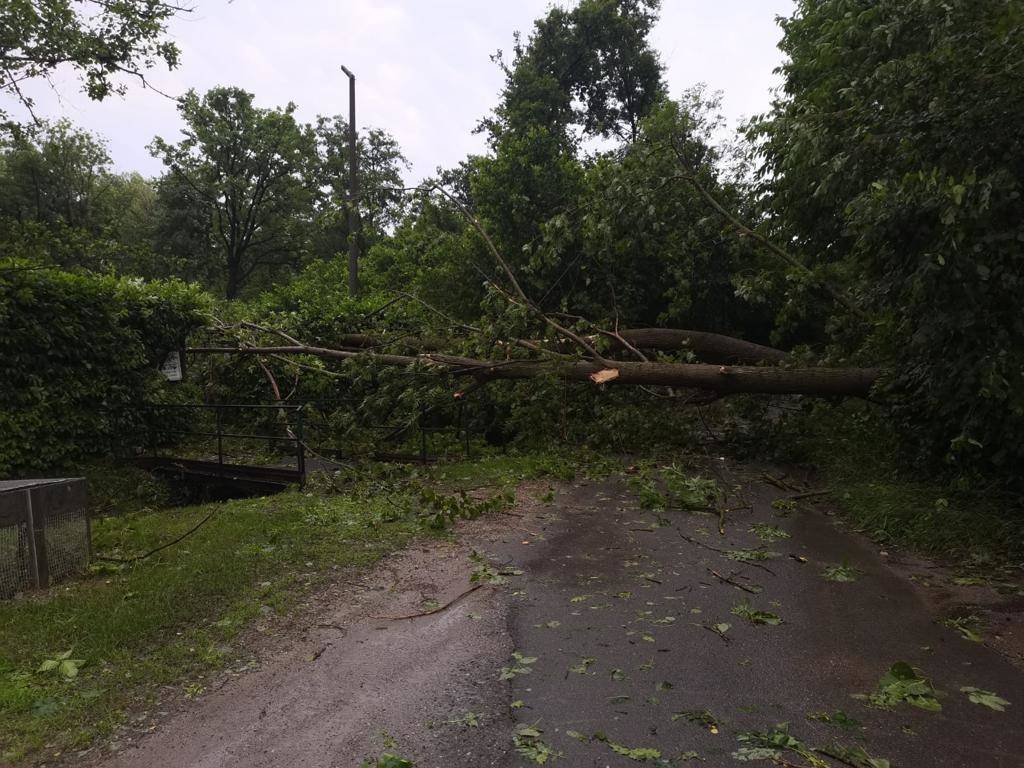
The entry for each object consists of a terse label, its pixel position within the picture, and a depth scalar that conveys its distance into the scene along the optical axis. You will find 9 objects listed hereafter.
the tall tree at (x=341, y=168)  35.34
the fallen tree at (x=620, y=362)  8.55
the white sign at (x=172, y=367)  10.81
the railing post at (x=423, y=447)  10.01
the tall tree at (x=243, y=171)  30.00
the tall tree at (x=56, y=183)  29.23
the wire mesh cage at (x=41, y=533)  4.75
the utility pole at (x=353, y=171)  16.91
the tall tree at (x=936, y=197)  4.77
